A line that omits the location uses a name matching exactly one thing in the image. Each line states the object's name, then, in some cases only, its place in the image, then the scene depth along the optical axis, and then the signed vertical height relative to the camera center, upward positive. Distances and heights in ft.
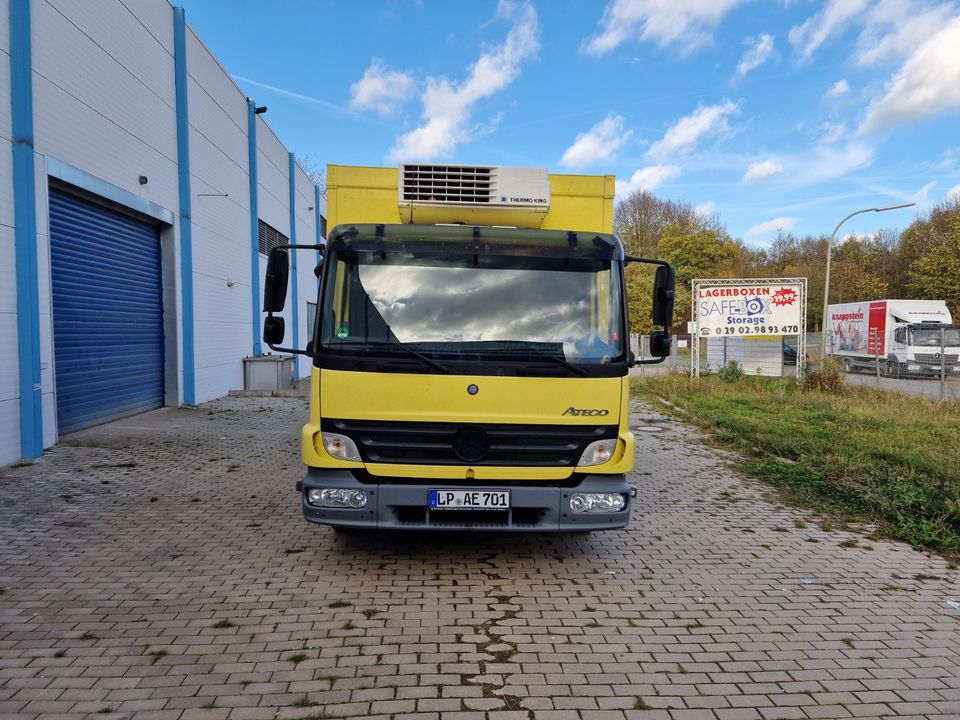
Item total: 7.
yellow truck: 13.53 -1.22
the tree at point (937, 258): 118.21 +13.90
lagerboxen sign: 60.49 +1.76
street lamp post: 70.75 +5.24
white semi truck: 77.30 -0.76
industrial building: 25.32 +5.53
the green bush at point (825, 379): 52.39 -4.34
